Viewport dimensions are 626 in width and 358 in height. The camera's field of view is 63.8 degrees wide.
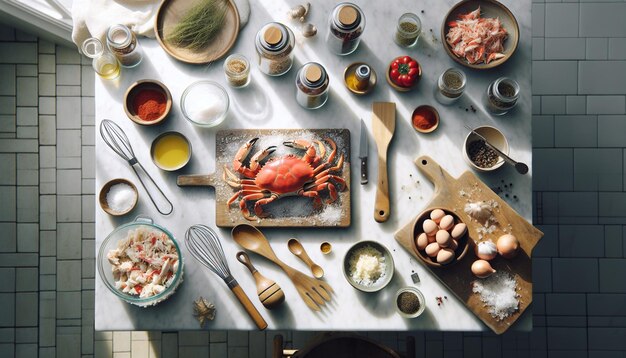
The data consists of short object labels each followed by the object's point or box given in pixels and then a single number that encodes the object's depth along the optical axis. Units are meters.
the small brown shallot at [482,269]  1.87
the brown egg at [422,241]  1.90
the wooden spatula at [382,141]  1.97
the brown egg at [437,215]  1.90
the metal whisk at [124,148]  1.97
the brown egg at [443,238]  1.85
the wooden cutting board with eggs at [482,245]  1.91
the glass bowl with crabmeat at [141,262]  1.85
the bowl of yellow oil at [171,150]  1.98
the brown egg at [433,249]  1.88
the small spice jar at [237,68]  1.92
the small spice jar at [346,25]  1.84
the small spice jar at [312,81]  1.84
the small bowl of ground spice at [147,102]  1.95
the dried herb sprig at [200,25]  1.97
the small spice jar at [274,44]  1.83
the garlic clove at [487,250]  1.88
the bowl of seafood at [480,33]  1.96
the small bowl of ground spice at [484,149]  1.95
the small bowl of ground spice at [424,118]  2.00
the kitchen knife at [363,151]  1.95
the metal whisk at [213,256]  1.91
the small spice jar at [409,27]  1.94
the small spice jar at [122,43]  1.89
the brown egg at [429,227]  1.88
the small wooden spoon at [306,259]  1.95
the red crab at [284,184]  1.94
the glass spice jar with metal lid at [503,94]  1.91
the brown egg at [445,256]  1.86
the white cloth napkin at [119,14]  1.99
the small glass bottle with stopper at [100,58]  1.94
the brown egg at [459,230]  1.86
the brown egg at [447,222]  1.86
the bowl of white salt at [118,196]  1.95
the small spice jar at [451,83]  1.92
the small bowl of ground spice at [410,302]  1.91
